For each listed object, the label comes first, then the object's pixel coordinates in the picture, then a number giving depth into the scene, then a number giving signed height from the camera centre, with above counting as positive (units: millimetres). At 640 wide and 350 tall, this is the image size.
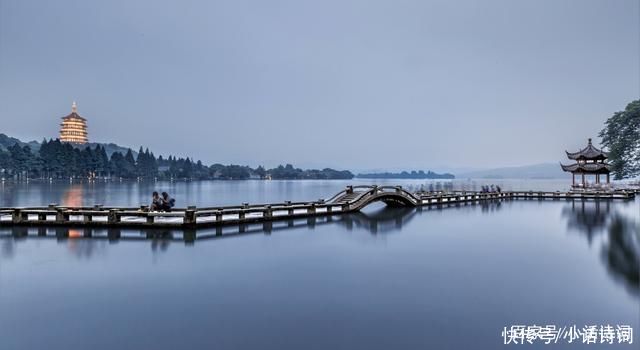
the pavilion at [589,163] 45406 +1433
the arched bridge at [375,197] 25927 -1542
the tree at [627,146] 51712 +3908
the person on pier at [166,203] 17078 -1109
